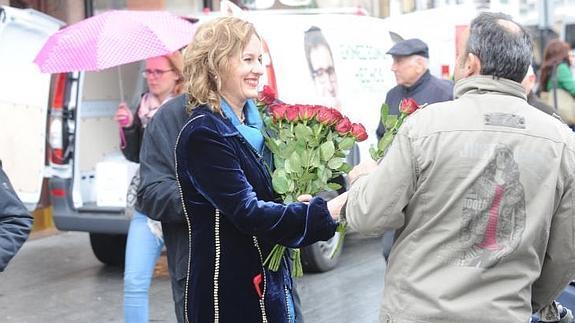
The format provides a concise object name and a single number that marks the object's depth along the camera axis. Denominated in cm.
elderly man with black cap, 745
